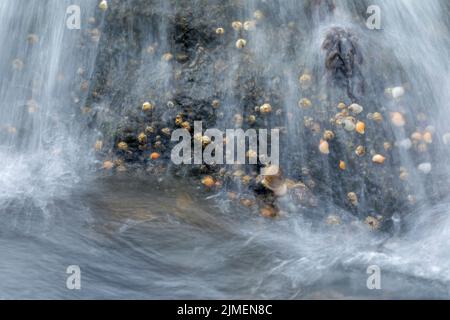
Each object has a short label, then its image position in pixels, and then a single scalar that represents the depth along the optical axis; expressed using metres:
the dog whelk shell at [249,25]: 6.56
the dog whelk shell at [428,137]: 6.09
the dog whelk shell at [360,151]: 5.96
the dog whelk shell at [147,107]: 6.25
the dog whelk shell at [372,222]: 5.50
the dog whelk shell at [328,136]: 6.03
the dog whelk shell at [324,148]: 5.96
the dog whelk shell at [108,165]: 5.99
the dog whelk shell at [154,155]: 6.03
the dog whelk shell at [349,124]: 6.04
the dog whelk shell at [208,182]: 5.80
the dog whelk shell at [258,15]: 6.63
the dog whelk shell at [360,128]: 6.04
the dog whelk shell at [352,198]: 5.68
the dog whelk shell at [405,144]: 6.02
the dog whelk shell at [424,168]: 5.95
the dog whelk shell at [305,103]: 6.20
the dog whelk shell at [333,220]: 5.50
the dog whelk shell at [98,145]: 6.14
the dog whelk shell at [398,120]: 6.11
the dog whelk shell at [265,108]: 6.18
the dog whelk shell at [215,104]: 6.23
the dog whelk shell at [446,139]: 6.11
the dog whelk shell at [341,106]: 6.15
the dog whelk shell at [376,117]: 6.12
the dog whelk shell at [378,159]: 5.92
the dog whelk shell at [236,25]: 6.56
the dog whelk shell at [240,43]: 6.46
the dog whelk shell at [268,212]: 5.54
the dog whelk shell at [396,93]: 6.27
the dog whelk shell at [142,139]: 6.11
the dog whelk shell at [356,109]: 6.14
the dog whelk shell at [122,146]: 6.09
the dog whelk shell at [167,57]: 6.49
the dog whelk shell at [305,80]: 6.29
